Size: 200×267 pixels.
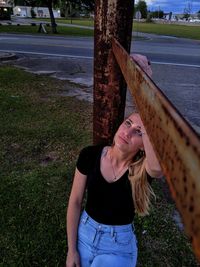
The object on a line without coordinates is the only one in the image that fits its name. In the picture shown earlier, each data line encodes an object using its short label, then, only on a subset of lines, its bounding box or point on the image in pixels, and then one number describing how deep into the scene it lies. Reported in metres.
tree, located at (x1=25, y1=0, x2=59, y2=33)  15.88
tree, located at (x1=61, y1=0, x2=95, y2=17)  17.05
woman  1.07
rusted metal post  1.15
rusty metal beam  0.26
